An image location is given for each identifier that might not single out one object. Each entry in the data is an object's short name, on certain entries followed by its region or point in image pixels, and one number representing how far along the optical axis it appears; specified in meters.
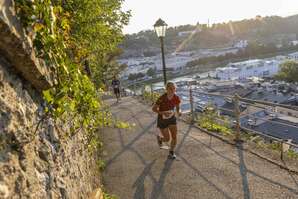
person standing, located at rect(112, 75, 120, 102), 16.92
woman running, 6.73
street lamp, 11.70
